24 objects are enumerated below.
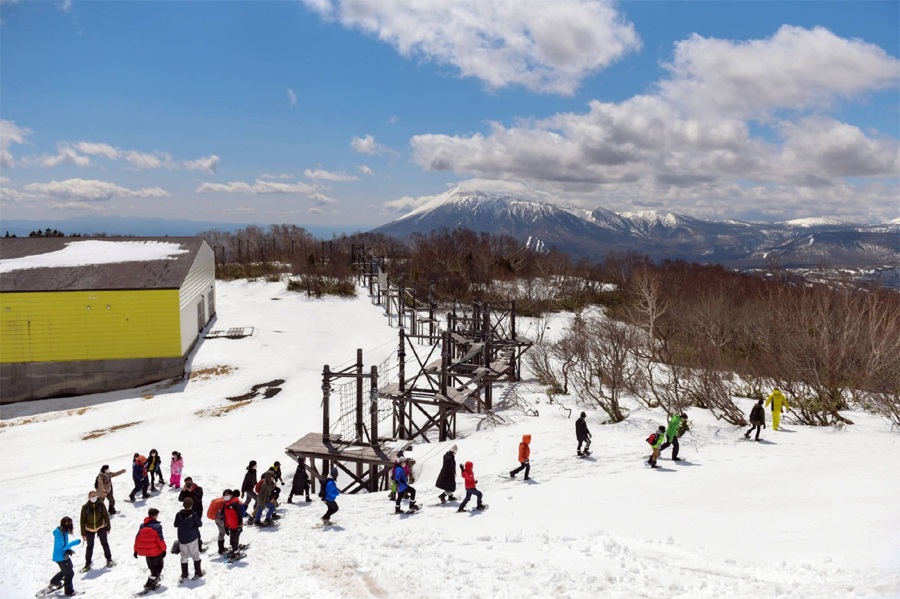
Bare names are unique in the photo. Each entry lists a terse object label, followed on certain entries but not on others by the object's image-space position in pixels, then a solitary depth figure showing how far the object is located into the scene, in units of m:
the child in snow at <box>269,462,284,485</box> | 14.10
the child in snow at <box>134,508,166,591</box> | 9.30
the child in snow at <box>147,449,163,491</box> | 15.10
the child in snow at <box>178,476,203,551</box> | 11.69
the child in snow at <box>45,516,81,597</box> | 9.31
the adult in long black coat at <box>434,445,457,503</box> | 12.67
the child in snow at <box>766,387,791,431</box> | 16.92
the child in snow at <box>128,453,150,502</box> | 14.55
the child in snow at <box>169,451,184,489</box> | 15.39
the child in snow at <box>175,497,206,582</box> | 9.58
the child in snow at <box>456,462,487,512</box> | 12.20
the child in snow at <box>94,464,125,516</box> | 12.59
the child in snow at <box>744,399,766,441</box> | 15.71
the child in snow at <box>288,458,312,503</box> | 14.64
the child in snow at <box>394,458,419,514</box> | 12.91
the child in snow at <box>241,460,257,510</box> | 13.04
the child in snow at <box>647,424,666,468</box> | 14.04
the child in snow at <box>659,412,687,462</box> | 14.25
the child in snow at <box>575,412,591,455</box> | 15.62
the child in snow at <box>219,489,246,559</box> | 10.46
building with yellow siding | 27.75
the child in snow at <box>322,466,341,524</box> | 12.40
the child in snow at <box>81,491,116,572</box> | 10.23
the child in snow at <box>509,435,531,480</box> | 13.93
